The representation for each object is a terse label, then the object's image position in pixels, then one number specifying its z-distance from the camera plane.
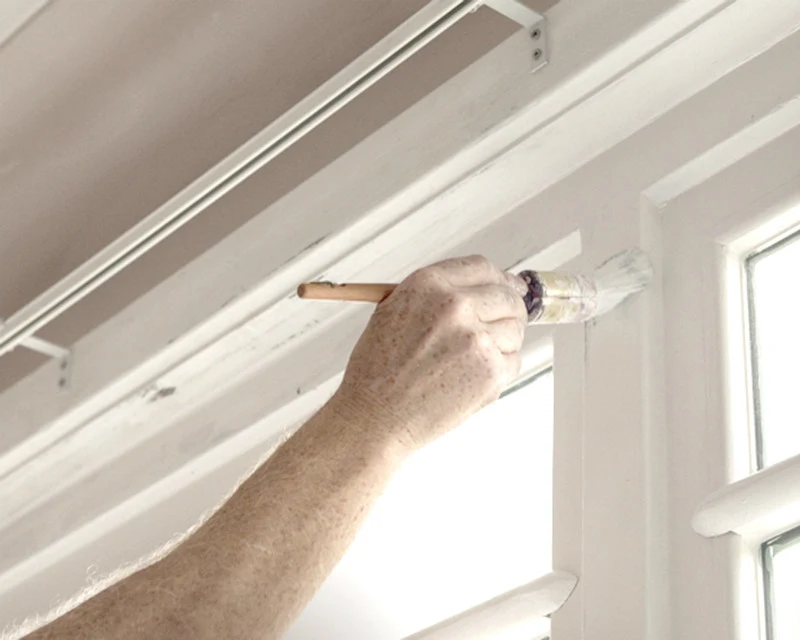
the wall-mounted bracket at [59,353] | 1.79
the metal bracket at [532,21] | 1.31
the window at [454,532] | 1.34
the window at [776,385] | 0.99
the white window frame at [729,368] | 0.98
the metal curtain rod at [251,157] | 1.29
